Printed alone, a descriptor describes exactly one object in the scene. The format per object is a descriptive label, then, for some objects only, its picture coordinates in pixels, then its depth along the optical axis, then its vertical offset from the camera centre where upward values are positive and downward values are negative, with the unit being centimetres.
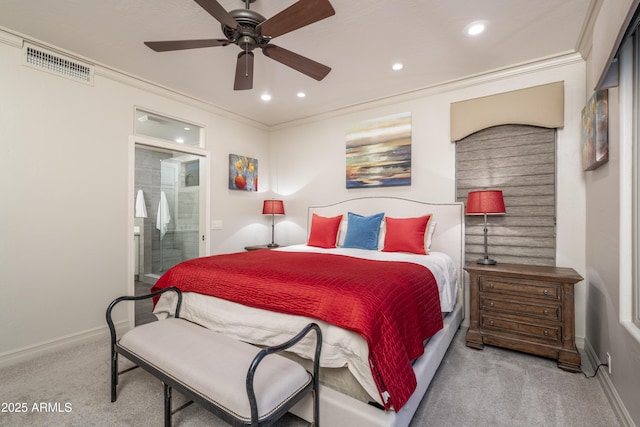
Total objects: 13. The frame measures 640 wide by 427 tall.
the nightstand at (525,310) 221 -79
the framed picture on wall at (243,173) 418 +60
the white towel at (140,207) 457 +7
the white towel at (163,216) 438 -7
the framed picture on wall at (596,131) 194 +62
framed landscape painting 354 +80
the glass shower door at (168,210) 396 +3
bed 137 -68
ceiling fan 162 +115
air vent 248 +135
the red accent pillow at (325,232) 345 -23
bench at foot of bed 121 -78
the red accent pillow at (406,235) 290 -22
